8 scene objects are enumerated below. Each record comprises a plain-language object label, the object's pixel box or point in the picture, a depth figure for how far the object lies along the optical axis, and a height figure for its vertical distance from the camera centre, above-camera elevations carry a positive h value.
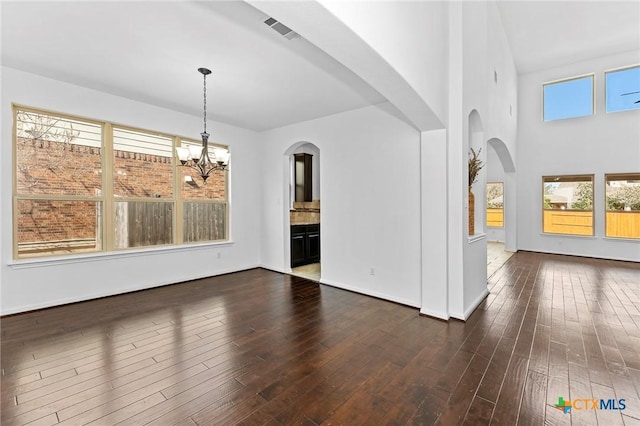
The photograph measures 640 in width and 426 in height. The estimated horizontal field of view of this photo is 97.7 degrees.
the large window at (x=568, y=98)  7.20 +3.02
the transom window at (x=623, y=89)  6.58 +2.95
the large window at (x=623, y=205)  6.66 +0.17
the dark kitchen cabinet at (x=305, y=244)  5.94 -0.73
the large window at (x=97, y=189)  3.66 +0.34
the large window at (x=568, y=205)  7.29 +0.19
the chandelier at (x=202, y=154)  3.43 +0.73
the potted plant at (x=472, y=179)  3.96 +0.47
